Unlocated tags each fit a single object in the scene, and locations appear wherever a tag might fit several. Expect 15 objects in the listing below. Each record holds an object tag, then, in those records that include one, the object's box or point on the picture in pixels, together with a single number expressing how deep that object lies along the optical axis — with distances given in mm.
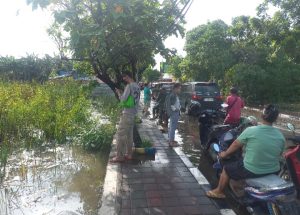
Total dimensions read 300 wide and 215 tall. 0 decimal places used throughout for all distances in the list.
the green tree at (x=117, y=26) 6148
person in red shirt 9094
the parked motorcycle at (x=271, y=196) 3859
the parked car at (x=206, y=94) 16391
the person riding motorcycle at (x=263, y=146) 4277
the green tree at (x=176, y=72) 40425
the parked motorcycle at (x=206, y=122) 8594
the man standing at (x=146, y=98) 17734
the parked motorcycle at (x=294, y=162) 4805
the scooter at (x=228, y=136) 6125
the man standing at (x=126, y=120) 6906
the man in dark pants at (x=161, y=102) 13992
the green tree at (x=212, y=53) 23803
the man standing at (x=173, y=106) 8602
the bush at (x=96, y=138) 8423
